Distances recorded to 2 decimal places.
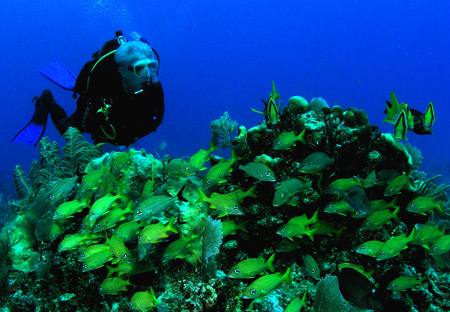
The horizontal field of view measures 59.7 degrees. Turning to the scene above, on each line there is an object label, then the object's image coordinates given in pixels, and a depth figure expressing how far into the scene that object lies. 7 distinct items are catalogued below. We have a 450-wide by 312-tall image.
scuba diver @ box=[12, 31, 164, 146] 4.54
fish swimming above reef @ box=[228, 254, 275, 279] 3.27
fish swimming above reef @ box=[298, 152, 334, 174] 4.01
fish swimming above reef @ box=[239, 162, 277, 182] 3.92
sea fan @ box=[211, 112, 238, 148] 5.01
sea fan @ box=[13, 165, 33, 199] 6.22
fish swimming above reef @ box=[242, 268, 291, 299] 3.11
